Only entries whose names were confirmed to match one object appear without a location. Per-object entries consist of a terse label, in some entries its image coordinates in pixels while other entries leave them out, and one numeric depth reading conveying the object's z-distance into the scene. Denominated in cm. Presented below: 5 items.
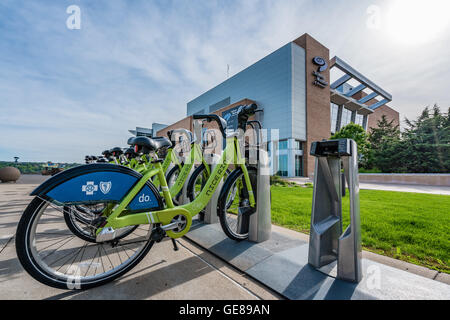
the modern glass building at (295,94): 2077
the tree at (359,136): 2053
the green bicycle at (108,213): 143
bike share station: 149
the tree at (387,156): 1623
